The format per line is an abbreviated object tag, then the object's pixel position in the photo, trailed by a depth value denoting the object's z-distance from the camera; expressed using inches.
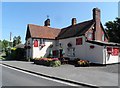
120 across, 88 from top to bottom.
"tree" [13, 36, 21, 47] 1600.1
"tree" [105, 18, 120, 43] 896.1
